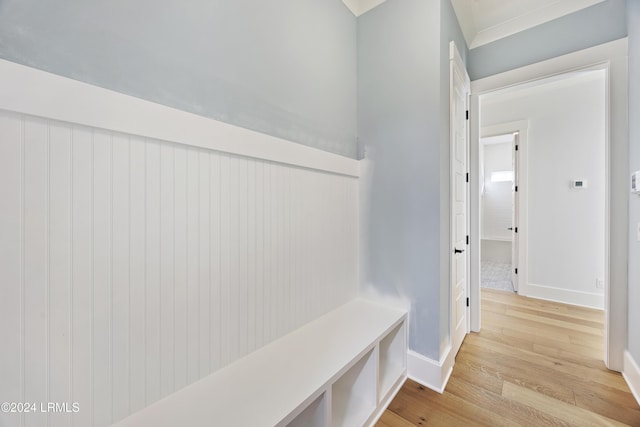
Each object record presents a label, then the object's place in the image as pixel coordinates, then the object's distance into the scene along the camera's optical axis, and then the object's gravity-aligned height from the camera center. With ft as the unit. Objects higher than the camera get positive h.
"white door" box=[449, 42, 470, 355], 5.74 +0.35
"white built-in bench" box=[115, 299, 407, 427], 2.93 -2.32
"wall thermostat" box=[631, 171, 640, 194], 4.82 +0.58
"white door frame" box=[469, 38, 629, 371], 5.50 +0.52
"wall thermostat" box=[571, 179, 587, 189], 9.48 +1.09
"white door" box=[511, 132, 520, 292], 10.82 +0.02
